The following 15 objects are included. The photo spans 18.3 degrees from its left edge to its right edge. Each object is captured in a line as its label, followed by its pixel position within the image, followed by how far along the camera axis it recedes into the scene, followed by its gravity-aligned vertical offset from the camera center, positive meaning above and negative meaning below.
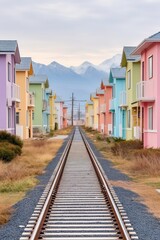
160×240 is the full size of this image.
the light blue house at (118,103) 45.59 +2.49
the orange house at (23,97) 44.62 +2.77
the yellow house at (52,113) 84.64 +2.44
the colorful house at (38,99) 60.91 +3.46
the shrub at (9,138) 26.94 -0.59
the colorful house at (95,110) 93.53 +3.25
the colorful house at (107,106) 61.72 +2.66
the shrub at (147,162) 18.23 -1.38
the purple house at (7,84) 30.92 +2.76
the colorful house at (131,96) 36.34 +2.46
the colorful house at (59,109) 111.07 +4.06
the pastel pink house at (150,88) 25.45 +2.10
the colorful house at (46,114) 68.77 +1.90
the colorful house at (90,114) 115.30 +3.32
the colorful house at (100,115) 73.84 +1.87
